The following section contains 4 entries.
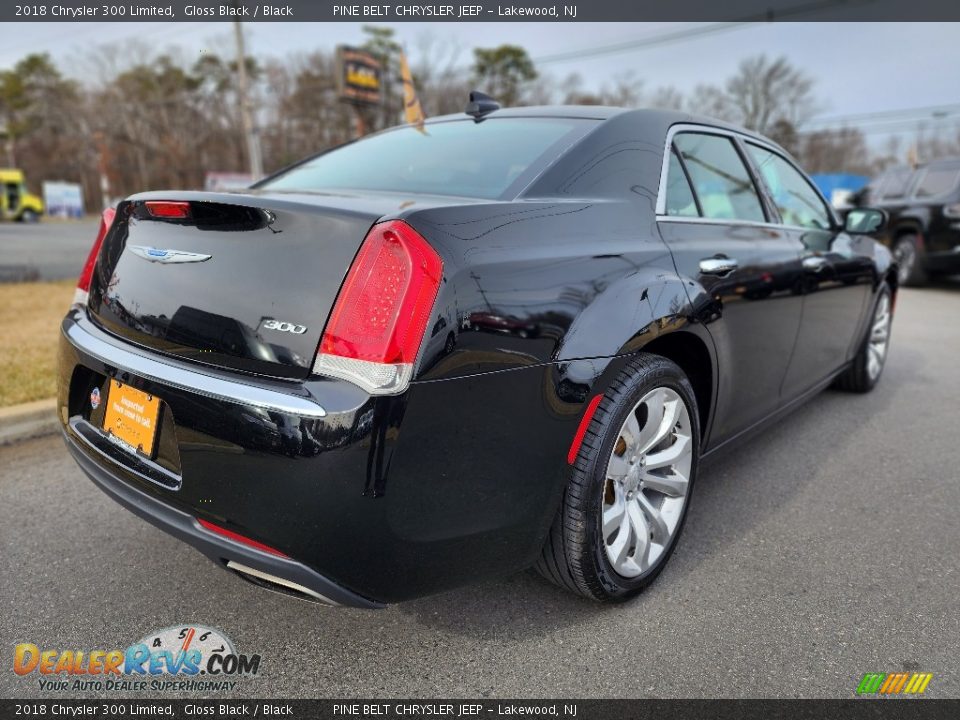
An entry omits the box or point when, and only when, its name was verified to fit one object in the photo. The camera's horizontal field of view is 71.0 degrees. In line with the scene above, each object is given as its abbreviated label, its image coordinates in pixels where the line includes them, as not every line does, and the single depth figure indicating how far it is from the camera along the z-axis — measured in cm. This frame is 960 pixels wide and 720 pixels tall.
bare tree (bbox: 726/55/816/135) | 5000
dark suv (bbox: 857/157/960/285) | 952
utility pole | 2228
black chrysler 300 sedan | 151
